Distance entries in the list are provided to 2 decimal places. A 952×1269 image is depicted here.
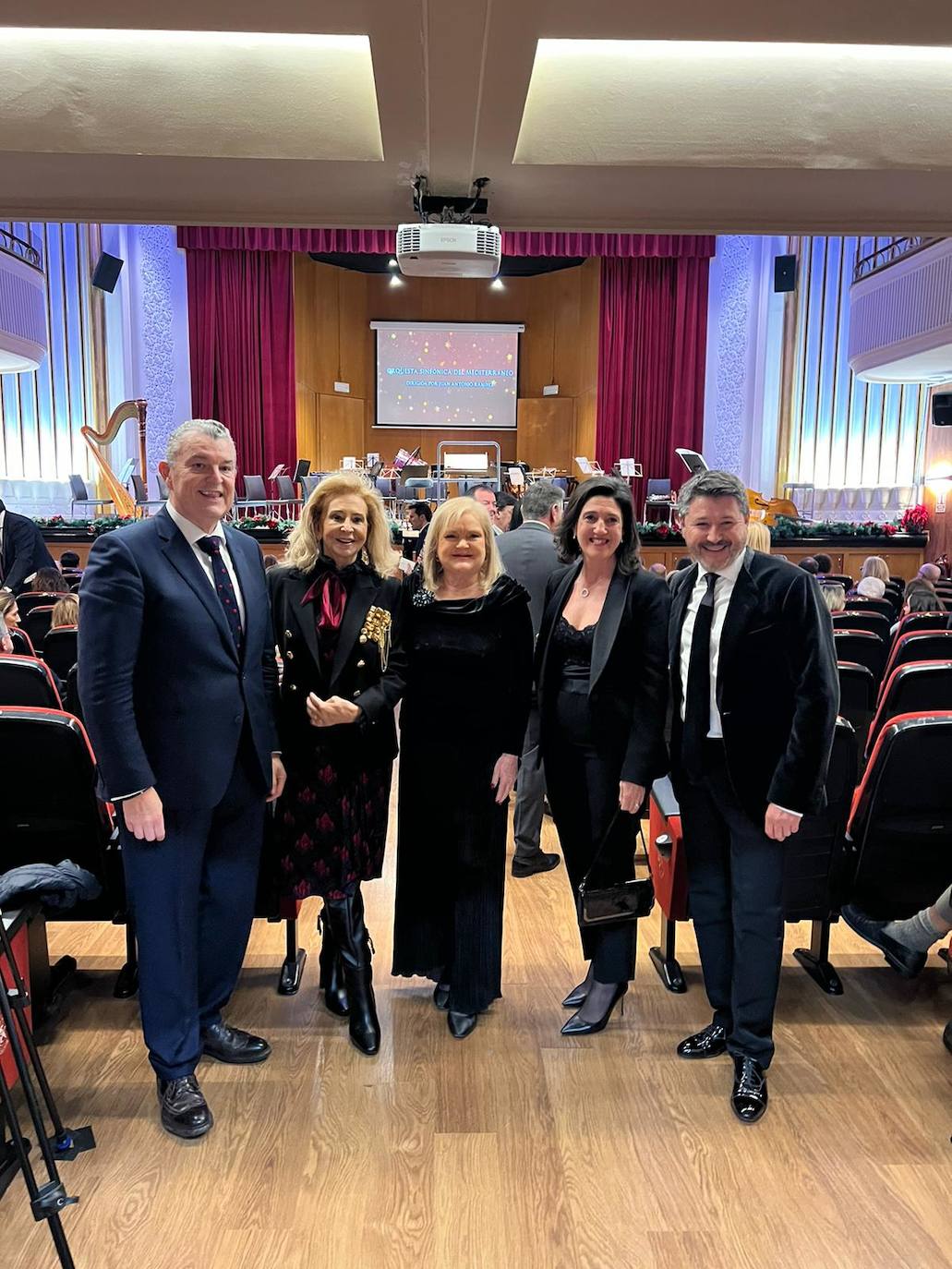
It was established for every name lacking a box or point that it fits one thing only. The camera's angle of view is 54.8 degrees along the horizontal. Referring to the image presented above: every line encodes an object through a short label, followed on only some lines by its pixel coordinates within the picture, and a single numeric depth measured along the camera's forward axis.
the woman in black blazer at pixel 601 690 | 2.43
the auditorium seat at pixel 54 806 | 2.21
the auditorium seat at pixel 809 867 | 2.43
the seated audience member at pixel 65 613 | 4.10
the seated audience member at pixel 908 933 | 2.53
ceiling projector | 4.19
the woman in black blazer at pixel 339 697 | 2.39
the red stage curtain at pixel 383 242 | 12.49
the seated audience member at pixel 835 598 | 5.00
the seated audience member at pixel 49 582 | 5.45
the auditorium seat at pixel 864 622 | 4.80
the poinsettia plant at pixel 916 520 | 12.56
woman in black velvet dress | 2.46
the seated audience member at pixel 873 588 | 5.80
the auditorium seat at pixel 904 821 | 2.32
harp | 11.36
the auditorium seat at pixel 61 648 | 3.94
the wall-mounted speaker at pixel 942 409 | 11.48
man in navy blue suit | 2.03
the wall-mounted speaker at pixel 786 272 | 14.01
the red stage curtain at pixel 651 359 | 16.42
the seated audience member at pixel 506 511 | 5.51
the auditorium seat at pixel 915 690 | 2.96
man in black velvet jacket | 2.18
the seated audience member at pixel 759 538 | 2.52
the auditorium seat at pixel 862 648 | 4.30
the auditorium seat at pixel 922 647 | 3.74
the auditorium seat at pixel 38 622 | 4.72
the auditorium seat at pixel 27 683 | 2.57
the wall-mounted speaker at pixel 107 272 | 12.36
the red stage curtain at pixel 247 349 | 15.77
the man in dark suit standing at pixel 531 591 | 3.88
